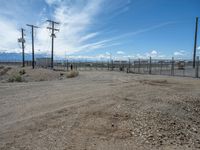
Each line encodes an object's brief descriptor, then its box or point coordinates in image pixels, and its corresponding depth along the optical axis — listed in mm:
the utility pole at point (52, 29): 32167
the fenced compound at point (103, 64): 25815
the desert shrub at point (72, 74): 19027
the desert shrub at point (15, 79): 18131
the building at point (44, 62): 40609
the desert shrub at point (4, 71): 32469
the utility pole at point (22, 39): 41584
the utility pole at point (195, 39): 30870
